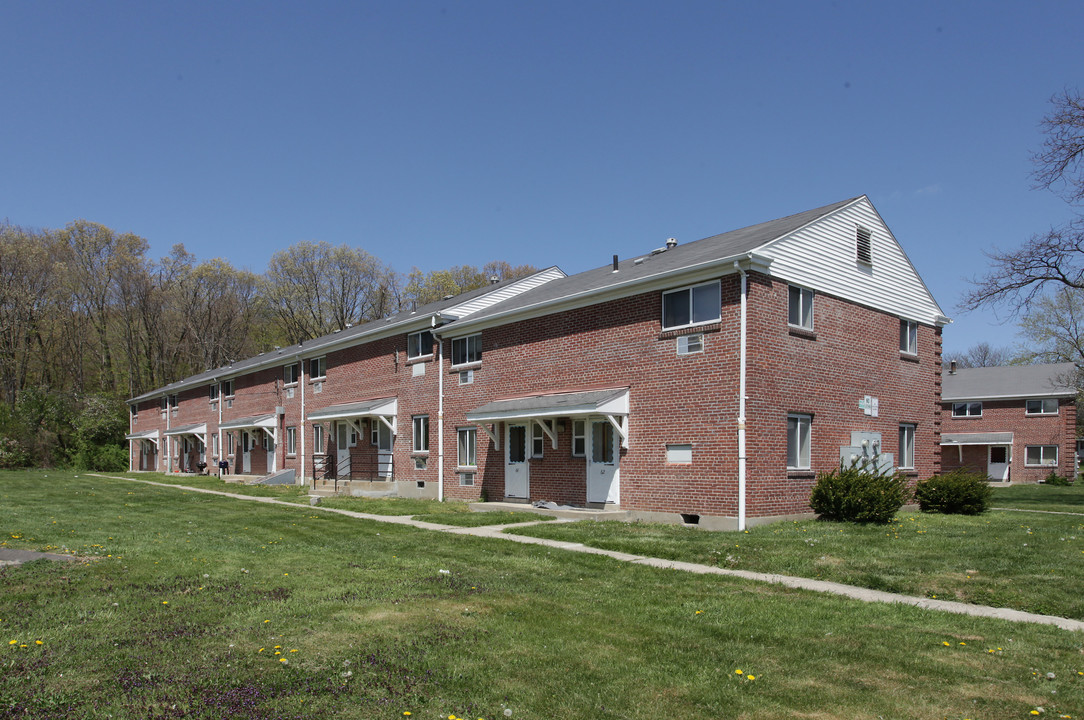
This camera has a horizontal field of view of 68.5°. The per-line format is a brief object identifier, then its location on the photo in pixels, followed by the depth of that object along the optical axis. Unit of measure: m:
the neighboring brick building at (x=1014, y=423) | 45.59
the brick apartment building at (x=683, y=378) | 16.73
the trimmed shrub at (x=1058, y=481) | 41.34
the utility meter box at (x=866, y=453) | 19.05
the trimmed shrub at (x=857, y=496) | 16.41
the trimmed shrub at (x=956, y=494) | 19.69
